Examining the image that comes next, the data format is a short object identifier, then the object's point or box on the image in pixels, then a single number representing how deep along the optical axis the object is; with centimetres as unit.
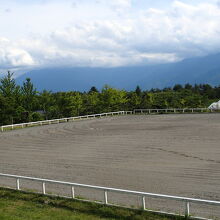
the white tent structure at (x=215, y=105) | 7350
